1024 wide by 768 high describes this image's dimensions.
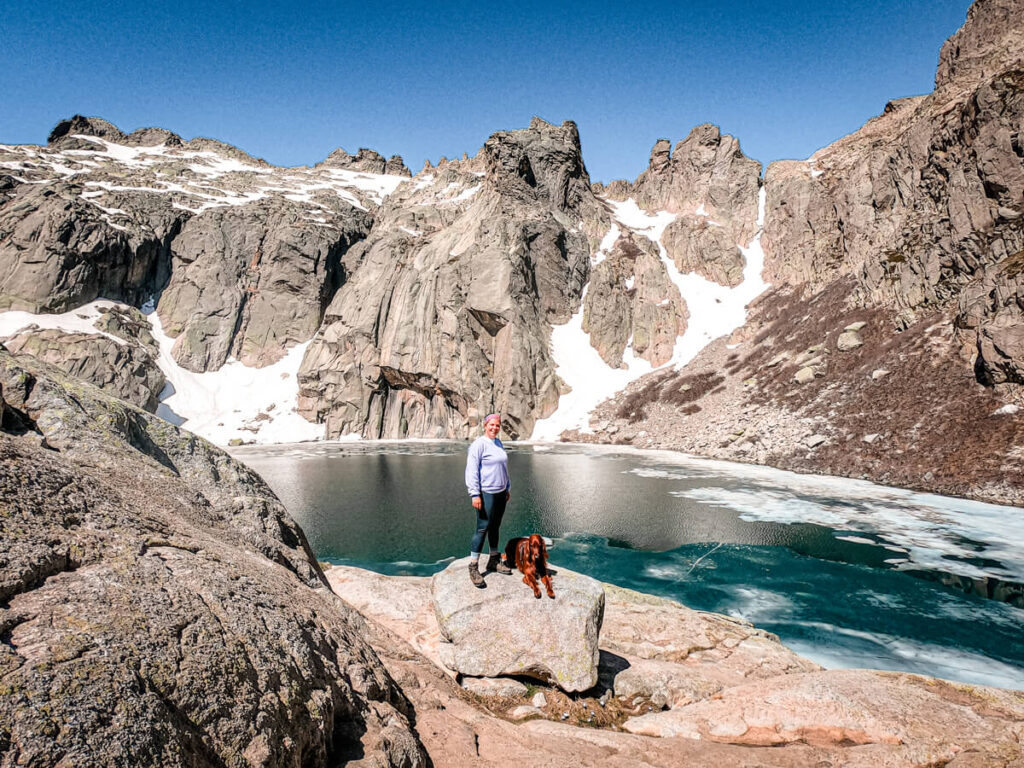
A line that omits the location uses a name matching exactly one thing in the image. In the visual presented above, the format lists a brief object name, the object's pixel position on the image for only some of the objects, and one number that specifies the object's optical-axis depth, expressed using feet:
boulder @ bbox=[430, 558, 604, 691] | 22.81
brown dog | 24.90
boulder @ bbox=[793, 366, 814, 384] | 142.41
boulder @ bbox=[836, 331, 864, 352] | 142.31
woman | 25.50
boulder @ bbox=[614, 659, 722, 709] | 23.91
